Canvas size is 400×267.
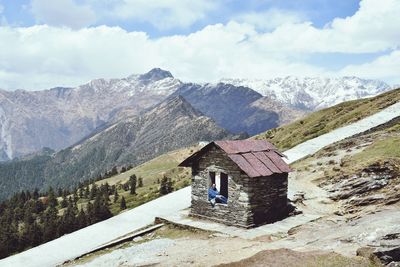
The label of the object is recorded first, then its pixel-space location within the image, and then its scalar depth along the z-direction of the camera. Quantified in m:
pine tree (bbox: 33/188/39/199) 177.88
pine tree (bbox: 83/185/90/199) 155.62
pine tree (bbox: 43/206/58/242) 103.81
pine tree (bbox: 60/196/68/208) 148.25
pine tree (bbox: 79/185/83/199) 159.52
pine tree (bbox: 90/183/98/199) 151.00
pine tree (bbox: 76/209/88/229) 102.93
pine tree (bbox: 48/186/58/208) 154.66
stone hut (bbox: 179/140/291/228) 32.25
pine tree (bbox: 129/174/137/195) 130.46
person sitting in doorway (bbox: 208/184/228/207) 34.00
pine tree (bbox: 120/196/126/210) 110.66
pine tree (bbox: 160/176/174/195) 86.31
